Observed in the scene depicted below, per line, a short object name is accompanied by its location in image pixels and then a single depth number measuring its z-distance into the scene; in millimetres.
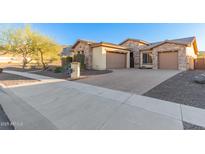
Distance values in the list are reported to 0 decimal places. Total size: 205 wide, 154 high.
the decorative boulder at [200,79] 6927
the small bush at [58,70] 14538
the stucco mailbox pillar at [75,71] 10289
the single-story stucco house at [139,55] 14375
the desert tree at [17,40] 17812
